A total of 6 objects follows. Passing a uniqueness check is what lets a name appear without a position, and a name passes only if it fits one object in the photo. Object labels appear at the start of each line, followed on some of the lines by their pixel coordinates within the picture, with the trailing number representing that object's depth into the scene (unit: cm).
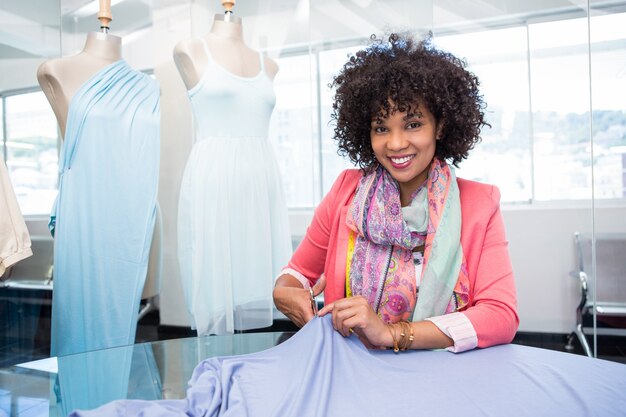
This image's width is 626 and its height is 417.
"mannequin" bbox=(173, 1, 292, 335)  219
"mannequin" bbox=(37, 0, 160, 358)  206
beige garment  182
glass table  98
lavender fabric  83
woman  111
